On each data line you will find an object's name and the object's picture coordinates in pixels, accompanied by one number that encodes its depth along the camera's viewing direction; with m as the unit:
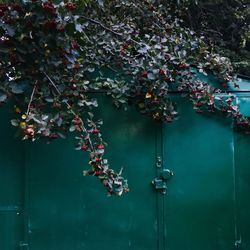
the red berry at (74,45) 2.51
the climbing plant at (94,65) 2.39
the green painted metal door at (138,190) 3.27
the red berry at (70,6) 2.40
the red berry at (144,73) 2.98
